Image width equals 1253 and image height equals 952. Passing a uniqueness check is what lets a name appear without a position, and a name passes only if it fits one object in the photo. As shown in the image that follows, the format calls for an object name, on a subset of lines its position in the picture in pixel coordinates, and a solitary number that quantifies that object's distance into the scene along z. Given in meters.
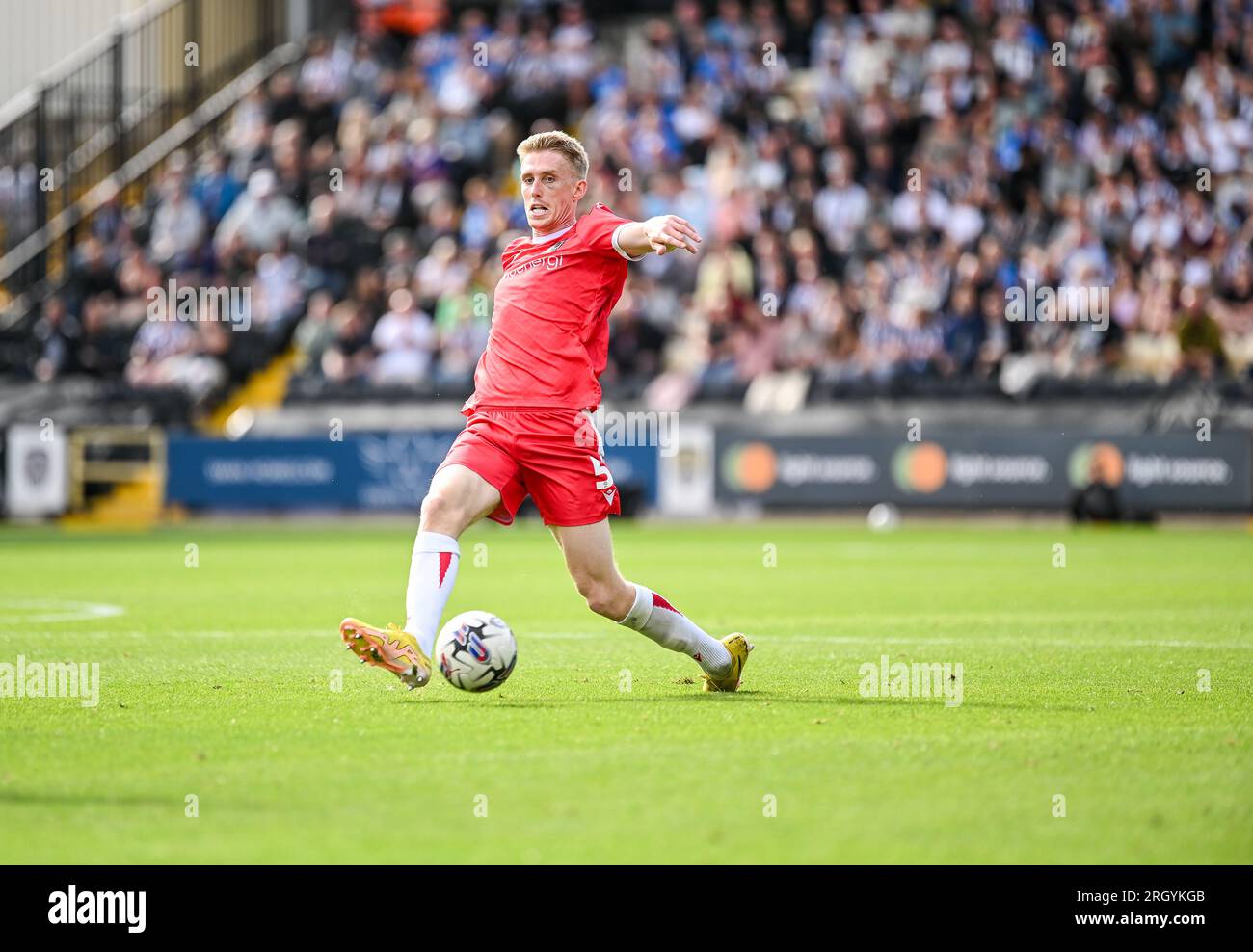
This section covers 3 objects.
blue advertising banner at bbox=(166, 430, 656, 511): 24.39
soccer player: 7.40
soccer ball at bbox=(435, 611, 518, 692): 7.21
